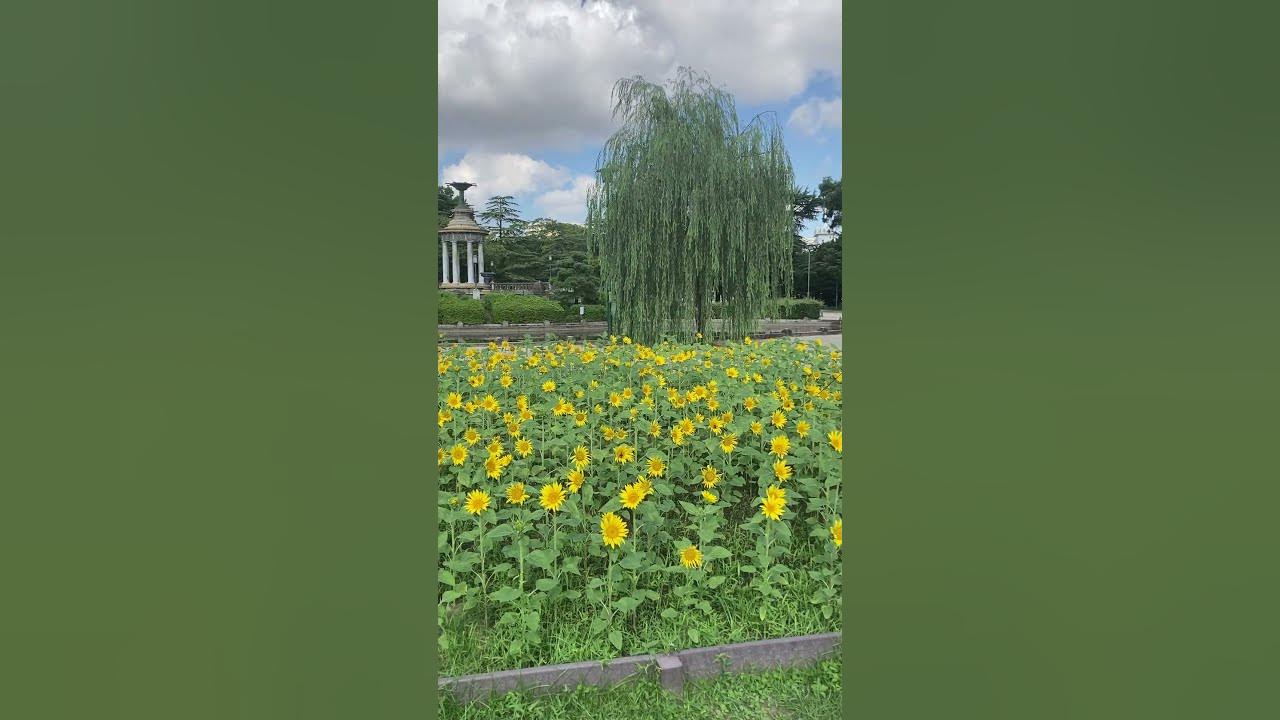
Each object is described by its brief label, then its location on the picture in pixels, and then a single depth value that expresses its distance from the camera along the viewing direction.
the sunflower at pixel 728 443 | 2.47
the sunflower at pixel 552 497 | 1.94
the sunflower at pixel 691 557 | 1.85
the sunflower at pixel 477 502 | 1.92
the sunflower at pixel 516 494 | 1.92
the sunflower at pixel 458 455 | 2.37
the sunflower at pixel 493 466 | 2.05
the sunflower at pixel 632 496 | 1.94
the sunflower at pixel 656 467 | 2.15
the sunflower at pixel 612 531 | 1.87
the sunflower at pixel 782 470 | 2.18
